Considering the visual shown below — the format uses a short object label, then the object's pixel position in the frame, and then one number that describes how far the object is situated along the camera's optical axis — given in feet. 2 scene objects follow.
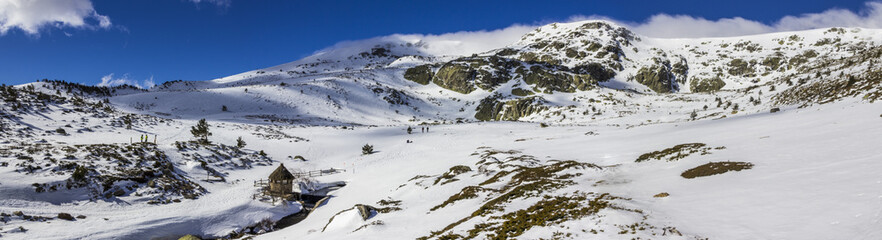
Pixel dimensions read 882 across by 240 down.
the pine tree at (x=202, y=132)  155.63
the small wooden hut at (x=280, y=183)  106.32
